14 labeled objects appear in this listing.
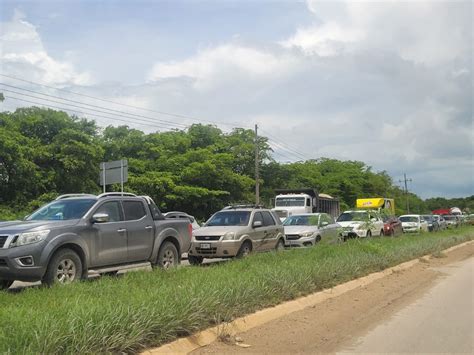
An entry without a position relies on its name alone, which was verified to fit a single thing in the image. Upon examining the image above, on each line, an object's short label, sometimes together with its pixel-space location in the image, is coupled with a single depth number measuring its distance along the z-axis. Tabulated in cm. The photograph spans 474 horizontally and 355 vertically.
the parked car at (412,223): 3325
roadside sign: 1930
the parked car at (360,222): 1886
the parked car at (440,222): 4247
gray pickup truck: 837
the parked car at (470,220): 4770
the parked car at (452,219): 4231
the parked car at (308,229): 1792
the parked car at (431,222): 3940
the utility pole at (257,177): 4000
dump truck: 3062
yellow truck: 3903
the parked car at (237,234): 1398
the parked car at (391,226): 2756
